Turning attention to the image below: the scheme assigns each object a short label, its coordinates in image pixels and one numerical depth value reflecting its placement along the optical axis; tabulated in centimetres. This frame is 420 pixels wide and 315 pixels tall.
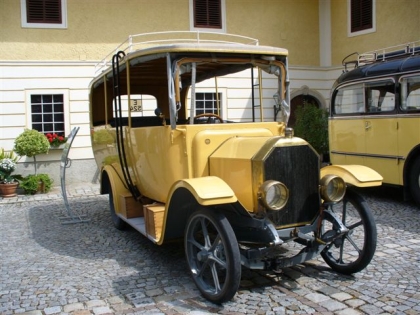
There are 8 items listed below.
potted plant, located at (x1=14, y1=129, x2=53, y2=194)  1124
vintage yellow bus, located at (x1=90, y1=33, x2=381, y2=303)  437
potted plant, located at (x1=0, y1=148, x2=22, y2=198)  1095
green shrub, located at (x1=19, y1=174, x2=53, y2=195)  1121
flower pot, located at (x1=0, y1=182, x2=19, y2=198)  1094
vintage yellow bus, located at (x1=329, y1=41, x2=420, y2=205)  825
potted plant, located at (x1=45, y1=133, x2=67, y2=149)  1227
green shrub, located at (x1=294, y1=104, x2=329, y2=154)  1325
